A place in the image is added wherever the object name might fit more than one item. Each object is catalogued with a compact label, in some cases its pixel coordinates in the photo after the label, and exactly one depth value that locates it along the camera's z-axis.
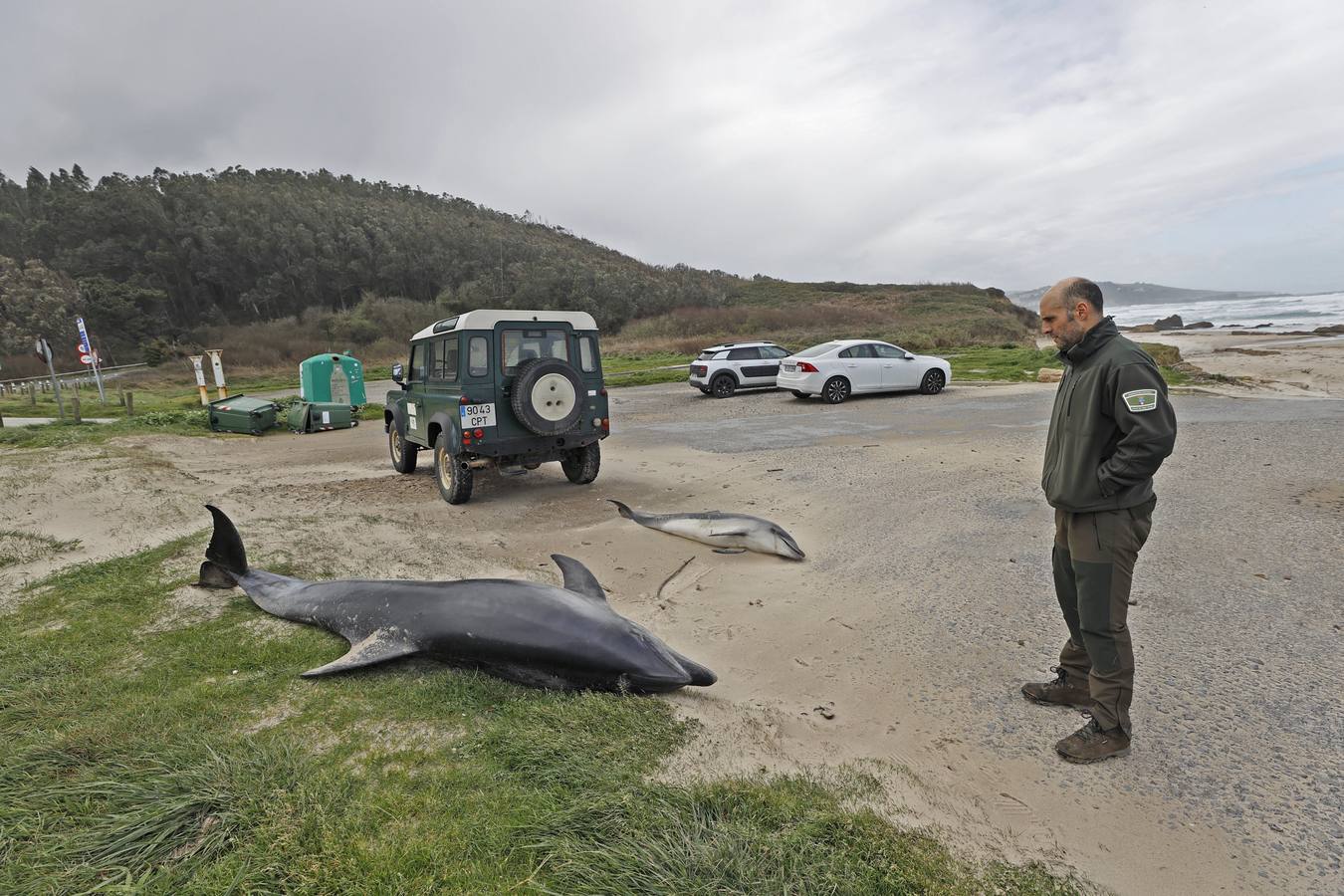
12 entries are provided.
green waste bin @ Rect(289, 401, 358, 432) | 16.45
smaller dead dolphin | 6.29
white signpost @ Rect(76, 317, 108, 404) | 20.53
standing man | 2.83
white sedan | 18.11
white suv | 20.72
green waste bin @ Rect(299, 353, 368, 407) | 17.92
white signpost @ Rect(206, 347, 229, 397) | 19.48
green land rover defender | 8.09
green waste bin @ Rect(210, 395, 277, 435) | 16.25
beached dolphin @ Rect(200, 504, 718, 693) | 3.61
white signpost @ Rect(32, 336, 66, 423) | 18.02
